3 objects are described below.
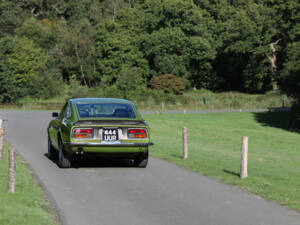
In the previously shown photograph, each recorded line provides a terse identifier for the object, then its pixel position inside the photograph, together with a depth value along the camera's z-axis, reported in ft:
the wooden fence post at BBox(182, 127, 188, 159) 58.41
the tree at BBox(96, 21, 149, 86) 269.23
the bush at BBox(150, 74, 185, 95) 249.34
